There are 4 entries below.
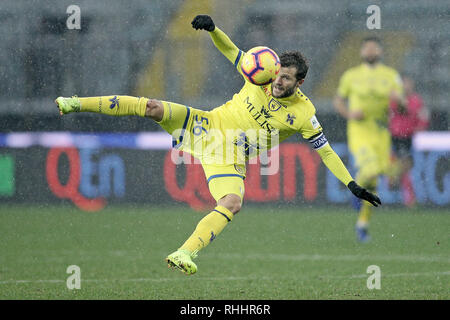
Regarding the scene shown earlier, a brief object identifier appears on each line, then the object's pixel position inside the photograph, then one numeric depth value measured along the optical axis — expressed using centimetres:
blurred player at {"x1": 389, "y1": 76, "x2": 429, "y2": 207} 2306
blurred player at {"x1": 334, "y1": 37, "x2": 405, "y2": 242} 2014
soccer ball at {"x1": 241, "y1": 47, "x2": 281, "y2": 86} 1124
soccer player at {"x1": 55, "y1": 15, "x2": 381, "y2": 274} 1152
